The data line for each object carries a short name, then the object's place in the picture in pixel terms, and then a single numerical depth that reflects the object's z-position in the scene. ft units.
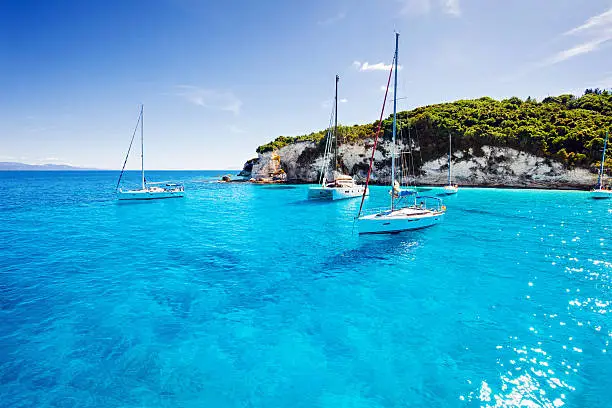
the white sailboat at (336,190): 153.38
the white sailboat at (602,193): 150.10
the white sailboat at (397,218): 71.77
